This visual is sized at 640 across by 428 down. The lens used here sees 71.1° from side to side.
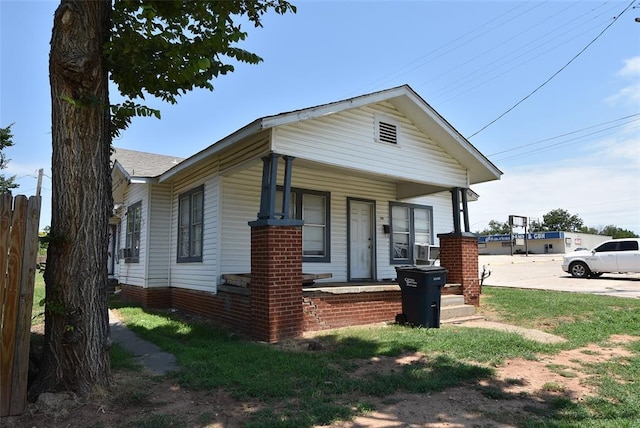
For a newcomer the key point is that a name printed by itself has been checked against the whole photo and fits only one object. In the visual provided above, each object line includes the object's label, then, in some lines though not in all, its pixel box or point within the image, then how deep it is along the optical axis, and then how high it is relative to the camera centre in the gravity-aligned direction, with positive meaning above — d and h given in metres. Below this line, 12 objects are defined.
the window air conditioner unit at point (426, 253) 13.16 +0.05
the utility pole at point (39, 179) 18.64 +3.58
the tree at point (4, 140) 16.67 +4.30
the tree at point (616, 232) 86.40 +4.92
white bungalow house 8.07 +1.22
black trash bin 8.22 -0.72
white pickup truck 19.30 -0.20
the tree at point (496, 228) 105.40 +6.32
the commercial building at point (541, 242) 58.75 +1.77
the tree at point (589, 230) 100.38 +5.62
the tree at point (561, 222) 97.50 +7.28
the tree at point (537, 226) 100.12 +6.32
